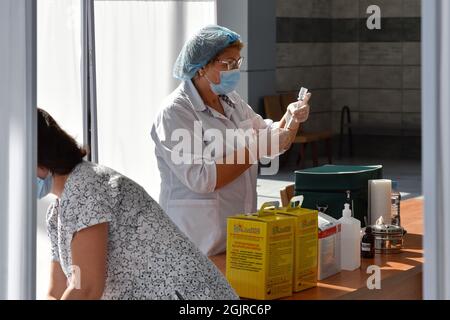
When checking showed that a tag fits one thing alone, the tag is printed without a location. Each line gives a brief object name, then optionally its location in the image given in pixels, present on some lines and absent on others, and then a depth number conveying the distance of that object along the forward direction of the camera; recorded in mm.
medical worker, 3387
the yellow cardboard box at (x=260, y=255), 2650
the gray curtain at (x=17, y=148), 2414
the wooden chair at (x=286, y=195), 3914
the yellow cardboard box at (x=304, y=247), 2762
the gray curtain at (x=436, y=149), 1922
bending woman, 2488
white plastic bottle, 3053
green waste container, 3451
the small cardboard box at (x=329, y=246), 2934
